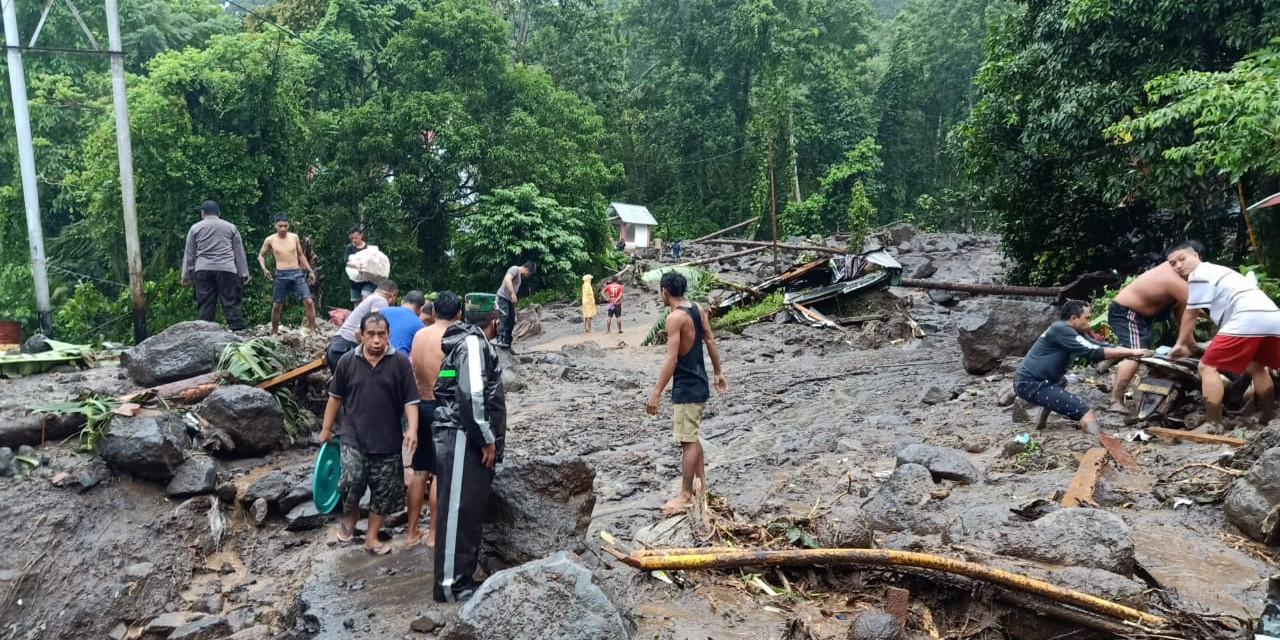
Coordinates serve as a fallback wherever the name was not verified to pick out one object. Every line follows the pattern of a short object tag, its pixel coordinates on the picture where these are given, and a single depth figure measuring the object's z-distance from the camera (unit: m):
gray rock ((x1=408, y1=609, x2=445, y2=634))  4.52
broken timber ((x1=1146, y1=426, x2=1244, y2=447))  6.40
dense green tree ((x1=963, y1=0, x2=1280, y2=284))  11.23
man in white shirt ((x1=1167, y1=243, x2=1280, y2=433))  6.45
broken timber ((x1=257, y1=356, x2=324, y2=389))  9.05
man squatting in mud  7.09
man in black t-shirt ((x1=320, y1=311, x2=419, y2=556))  5.71
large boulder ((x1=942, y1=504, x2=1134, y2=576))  4.33
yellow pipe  3.90
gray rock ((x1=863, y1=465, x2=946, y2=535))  5.37
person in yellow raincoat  19.89
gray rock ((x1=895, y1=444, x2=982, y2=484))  6.46
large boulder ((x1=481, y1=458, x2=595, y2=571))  5.20
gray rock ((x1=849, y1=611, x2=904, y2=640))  3.98
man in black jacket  4.73
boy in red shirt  20.16
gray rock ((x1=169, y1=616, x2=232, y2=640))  5.57
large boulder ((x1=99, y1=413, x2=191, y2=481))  7.43
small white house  41.38
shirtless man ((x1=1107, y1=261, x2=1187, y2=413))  7.45
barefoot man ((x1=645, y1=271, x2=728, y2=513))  6.10
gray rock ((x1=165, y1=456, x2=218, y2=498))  7.54
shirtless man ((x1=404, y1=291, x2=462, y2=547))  5.92
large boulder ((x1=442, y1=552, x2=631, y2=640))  3.60
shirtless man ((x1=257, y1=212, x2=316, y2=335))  10.12
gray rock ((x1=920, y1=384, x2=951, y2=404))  10.01
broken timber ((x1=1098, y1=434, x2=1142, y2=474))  6.25
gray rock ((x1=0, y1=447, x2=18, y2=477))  7.28
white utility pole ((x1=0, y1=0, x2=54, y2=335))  14.18
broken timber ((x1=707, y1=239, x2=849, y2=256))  22.15
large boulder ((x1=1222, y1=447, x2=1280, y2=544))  4.84
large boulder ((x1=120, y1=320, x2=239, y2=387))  9.02
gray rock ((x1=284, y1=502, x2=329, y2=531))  7.27
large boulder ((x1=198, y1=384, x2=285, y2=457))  8.38
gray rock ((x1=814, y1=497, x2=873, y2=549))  4.98
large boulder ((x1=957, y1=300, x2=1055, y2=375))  10.98
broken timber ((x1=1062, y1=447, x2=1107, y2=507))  5.62
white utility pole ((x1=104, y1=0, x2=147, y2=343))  12.71
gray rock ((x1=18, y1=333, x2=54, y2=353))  10.09
